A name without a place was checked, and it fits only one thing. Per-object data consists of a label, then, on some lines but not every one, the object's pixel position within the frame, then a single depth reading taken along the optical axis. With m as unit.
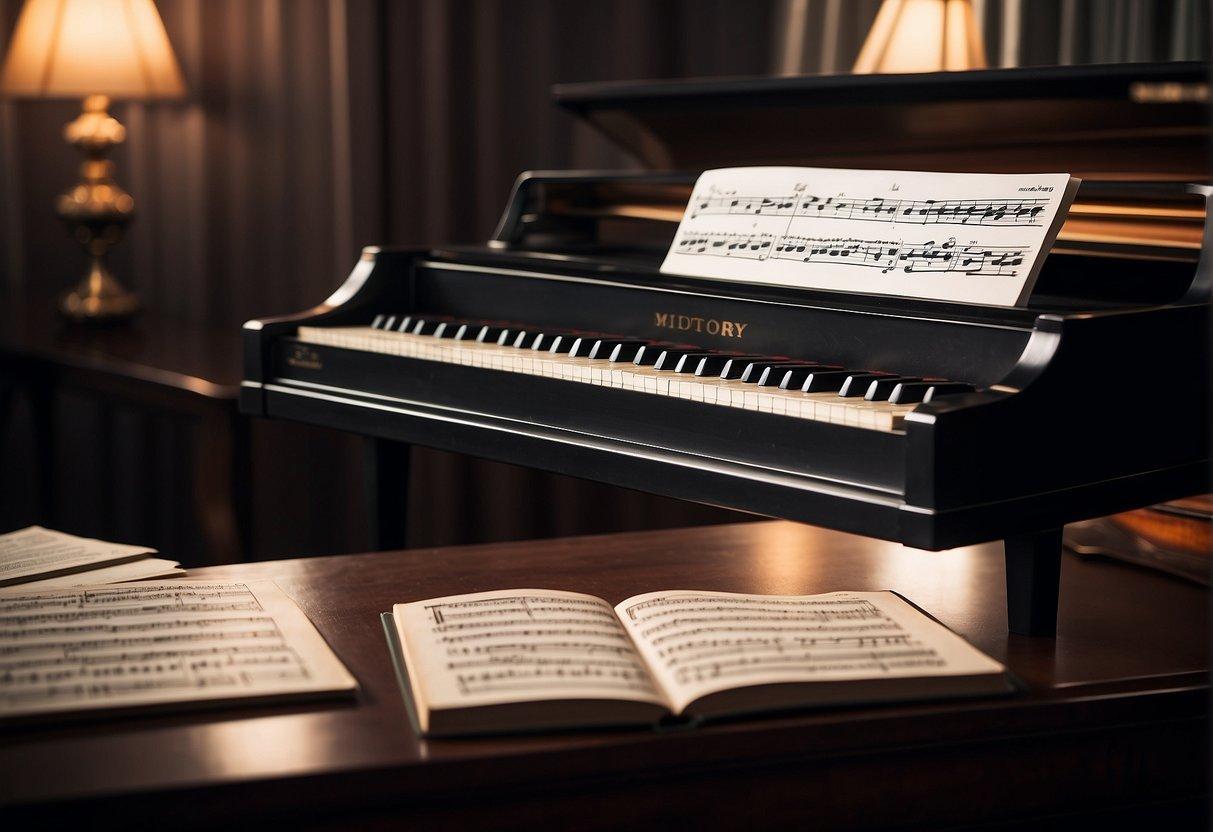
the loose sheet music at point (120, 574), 1.67
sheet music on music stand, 1.68
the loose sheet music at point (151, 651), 1.27
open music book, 1.24
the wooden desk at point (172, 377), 2.83
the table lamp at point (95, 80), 3.36
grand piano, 1.55
